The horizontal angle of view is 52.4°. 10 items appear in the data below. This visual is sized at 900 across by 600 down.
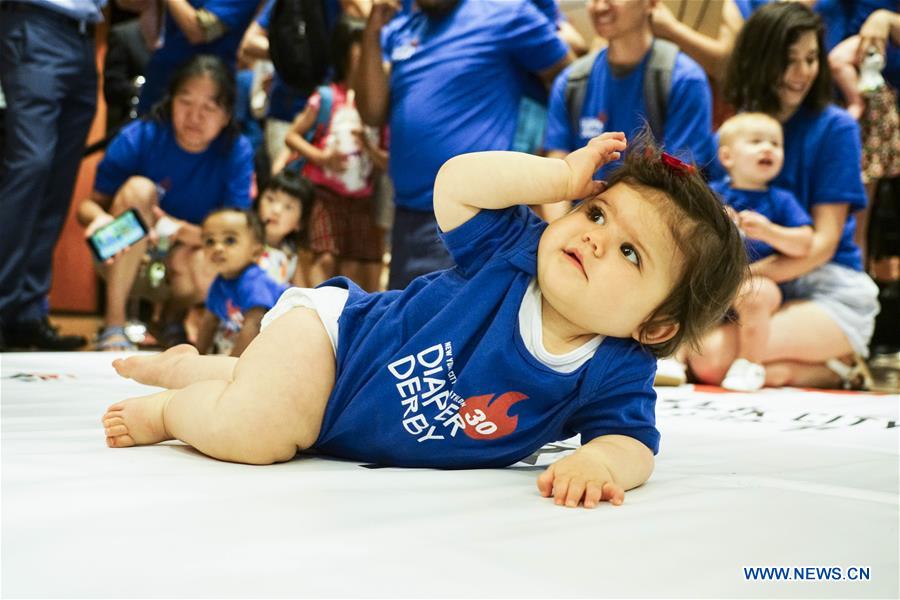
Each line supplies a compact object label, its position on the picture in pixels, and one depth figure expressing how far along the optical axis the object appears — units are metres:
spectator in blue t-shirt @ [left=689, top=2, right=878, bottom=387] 2.85
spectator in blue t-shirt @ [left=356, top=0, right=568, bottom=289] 3.17
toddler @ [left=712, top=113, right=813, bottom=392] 2.75
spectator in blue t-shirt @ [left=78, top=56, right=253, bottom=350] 3.60
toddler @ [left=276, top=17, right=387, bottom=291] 3.92
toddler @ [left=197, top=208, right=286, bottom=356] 2.98
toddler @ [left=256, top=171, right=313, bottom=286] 3.78
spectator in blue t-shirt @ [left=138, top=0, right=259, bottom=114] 3.86
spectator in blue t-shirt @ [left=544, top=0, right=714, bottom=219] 2.91
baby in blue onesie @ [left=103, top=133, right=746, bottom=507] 1.11
